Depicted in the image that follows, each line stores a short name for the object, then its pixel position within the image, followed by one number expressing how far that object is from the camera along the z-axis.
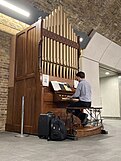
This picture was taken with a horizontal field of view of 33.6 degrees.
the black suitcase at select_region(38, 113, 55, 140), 3.99
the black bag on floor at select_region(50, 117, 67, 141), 3.88
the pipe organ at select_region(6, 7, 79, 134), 4.69
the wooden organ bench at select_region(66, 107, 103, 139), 4.17
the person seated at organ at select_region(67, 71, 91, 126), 4.41
